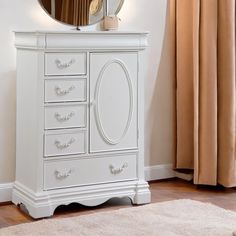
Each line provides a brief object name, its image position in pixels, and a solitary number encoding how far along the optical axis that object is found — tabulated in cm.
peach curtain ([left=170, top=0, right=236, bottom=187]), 560
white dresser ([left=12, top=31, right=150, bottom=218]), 477
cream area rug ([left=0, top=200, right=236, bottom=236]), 434
